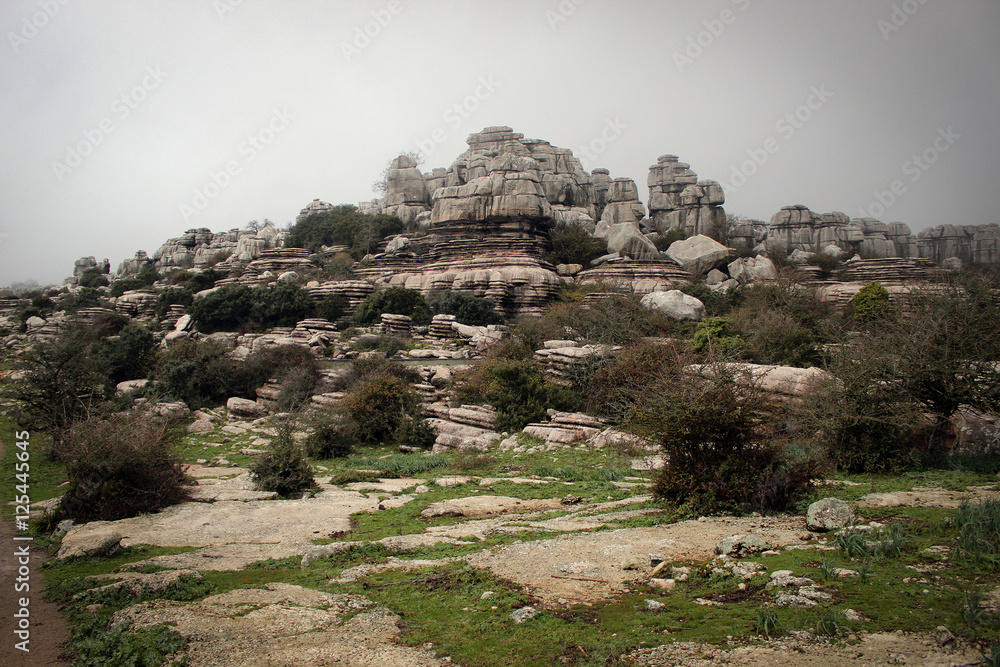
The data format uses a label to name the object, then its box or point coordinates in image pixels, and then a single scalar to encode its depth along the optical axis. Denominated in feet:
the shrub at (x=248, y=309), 116.06
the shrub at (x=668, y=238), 173.58
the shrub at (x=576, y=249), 148.05
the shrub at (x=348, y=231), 172.59
